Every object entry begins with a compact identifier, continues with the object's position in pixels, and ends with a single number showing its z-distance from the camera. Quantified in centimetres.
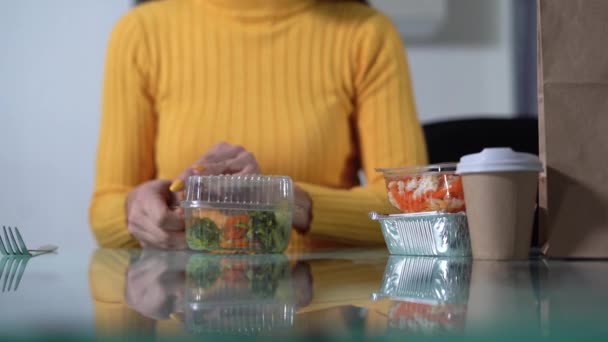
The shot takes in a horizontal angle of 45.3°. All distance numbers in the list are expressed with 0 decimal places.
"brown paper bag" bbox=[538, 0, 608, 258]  67
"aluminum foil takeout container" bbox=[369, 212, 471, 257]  67
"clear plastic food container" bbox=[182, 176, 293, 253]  81
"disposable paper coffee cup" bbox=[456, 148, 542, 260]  63
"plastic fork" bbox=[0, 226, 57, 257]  86
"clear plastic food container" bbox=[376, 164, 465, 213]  68
